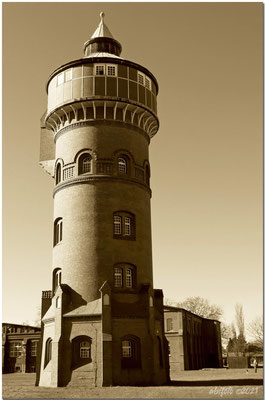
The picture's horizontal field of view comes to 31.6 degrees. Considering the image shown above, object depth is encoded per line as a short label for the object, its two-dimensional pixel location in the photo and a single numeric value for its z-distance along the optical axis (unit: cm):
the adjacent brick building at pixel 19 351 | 5750
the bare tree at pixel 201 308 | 9736
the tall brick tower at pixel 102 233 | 2723
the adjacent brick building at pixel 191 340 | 5444
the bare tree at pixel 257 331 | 9150
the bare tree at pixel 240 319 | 9131
